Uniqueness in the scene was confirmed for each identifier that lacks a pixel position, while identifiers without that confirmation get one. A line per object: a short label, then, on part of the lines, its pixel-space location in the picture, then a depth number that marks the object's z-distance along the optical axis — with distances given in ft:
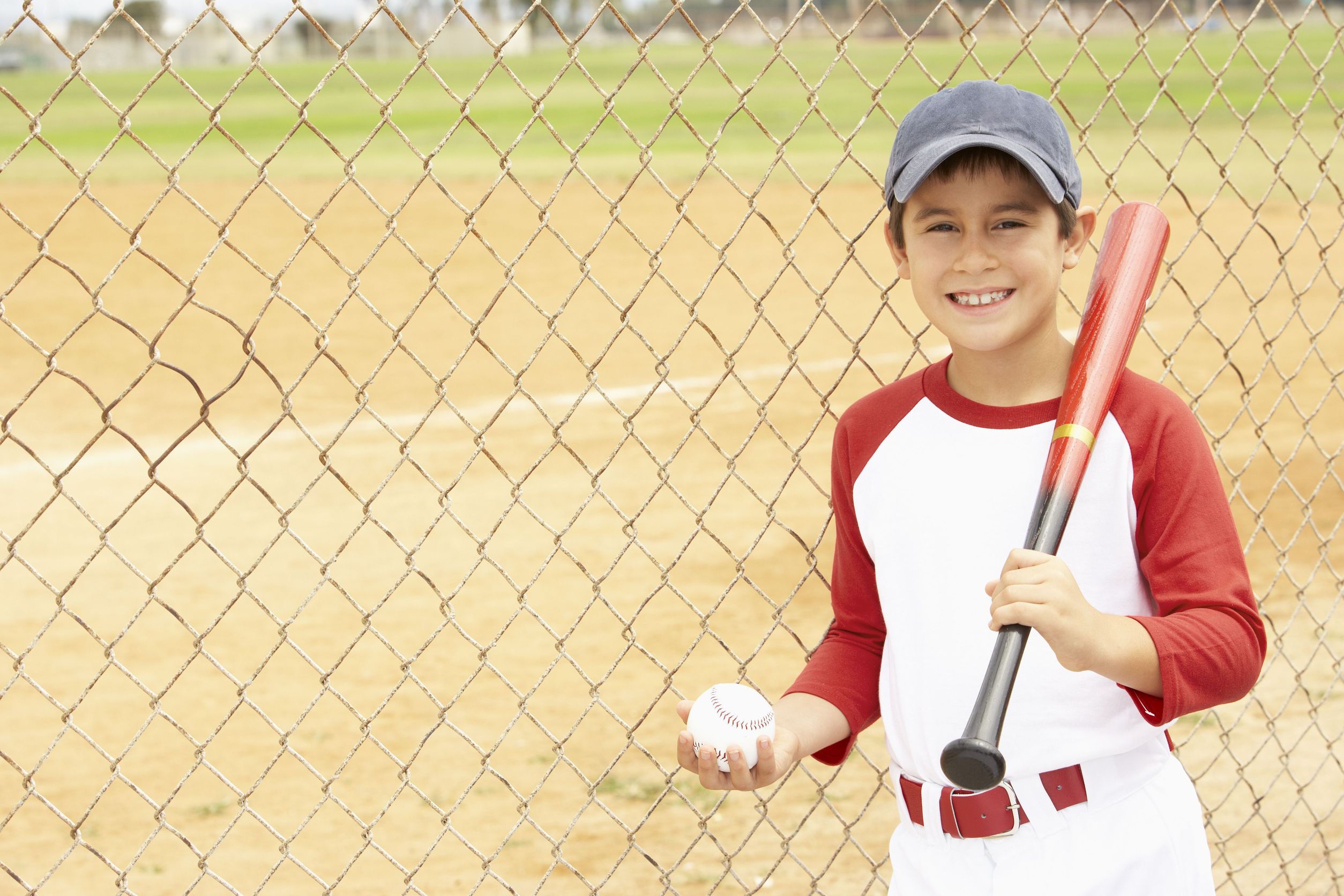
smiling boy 10.24
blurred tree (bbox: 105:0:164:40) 207.98
